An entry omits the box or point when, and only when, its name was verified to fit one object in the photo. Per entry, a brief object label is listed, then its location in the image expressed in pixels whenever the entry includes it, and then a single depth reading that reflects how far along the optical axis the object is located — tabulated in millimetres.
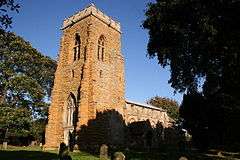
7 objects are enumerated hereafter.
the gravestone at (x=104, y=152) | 13658
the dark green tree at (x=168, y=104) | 44267
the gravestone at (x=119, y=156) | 10128
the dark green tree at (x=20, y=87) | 25240
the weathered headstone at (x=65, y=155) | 10174
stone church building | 20757
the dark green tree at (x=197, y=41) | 11123
